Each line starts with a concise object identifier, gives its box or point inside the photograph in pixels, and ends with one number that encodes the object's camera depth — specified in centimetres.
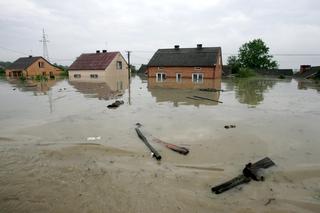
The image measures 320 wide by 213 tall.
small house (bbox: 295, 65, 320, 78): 5287
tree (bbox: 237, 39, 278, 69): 6800
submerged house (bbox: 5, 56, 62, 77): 4747
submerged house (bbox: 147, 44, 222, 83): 3497
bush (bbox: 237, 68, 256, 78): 5108
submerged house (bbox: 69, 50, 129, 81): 4238
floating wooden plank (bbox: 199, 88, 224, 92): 2168
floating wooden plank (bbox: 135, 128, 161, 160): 617
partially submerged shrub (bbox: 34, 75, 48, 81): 3835
